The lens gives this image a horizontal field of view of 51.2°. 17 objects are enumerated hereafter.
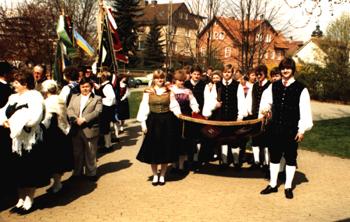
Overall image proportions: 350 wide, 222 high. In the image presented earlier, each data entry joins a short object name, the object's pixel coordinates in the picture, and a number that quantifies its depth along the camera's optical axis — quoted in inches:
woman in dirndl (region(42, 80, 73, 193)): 213.8
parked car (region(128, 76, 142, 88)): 1594.4
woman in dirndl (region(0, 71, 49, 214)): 190.1
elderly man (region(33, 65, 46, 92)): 260.9
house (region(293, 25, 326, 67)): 1151.0
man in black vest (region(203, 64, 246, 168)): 279.4
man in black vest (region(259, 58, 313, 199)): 224.5
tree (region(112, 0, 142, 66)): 1918.1
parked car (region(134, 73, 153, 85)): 1784.8
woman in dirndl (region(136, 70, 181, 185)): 246.1
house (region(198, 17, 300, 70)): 661.9
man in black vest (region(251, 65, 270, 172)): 286.2
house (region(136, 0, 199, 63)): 700.0
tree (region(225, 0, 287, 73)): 644.4
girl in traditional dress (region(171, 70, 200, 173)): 259.8
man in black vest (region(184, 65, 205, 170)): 291.1
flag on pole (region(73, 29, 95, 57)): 376.8
